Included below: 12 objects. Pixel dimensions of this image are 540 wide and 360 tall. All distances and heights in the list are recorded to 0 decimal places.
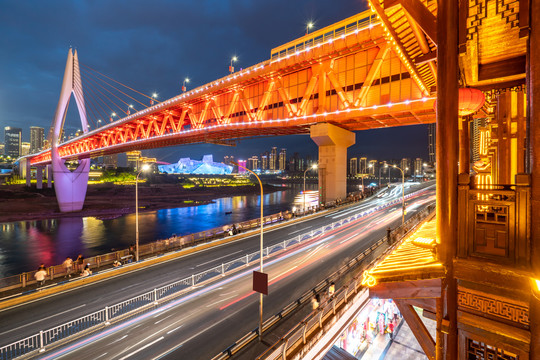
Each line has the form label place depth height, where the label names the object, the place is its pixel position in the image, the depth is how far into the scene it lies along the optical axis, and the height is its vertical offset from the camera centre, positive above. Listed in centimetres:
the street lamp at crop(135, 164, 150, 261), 1883 -593
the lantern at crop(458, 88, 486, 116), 461 +138
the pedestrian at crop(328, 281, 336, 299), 1248 -593
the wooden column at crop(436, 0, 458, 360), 400 +44
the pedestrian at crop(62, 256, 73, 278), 1672 -594
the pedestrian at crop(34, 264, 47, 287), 1535 -602
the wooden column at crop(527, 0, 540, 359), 322 +31
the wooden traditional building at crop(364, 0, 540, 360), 336 -70
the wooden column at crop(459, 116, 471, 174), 570 +63
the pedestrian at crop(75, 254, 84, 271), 1742 -600
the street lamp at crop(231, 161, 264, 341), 1033 -647
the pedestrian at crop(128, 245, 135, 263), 1989 -614
